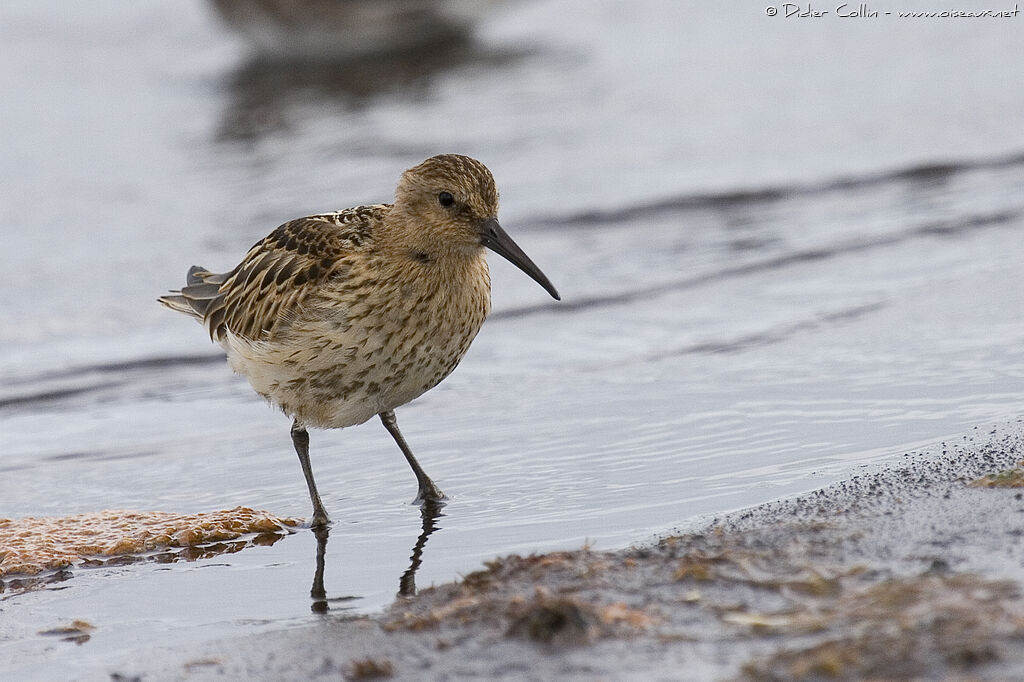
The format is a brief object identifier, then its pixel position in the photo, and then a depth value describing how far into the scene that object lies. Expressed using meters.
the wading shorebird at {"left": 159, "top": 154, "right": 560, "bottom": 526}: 11.18
